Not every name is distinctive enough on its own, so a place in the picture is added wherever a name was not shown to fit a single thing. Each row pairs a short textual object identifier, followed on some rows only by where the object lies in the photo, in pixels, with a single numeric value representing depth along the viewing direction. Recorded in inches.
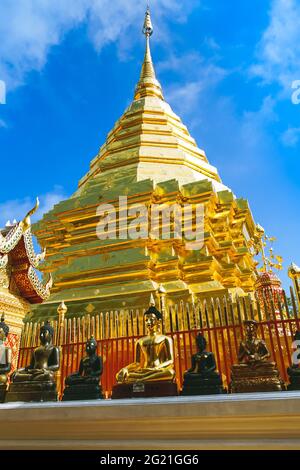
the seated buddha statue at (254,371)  163.2
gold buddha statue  172.4
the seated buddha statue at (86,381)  181.0
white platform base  106.8
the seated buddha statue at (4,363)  193.3
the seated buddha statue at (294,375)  162.7
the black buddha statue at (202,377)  166.2
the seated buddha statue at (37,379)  180.6
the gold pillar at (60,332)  236.5
